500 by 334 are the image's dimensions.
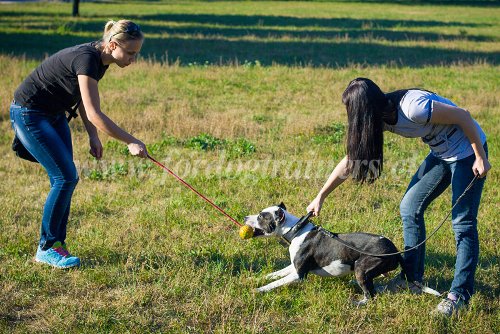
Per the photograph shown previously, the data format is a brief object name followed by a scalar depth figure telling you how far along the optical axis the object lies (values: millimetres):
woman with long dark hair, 4637
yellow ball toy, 5746
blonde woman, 5238
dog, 5254
